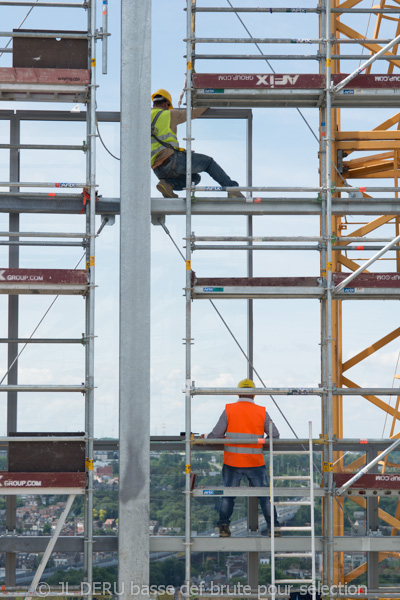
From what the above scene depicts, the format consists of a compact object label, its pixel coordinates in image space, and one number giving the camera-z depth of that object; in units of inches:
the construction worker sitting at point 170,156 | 438.0
